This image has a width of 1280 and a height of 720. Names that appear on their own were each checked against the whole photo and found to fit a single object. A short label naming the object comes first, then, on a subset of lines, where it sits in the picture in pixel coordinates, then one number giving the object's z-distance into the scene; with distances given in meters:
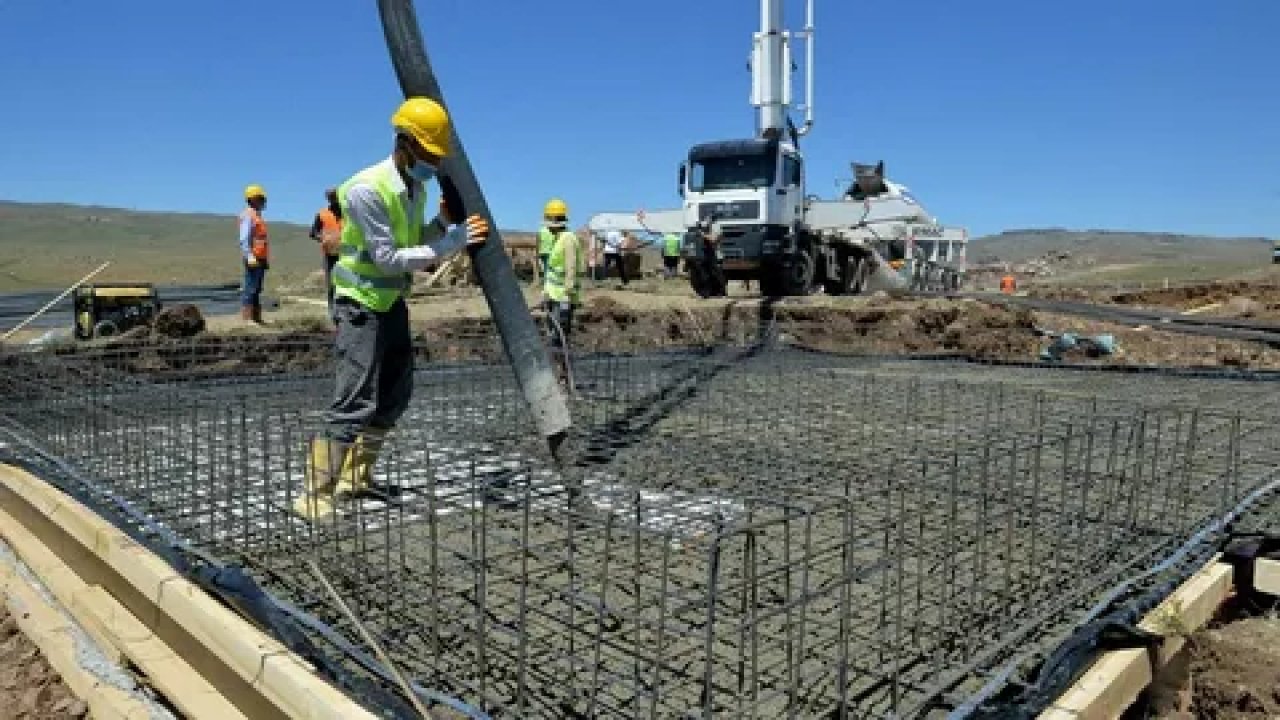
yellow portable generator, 8.38
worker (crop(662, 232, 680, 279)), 16.92
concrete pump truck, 13.88
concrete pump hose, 3.91
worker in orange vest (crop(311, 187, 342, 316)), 8.41
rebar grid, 2.28
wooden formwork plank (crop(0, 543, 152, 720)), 2.53
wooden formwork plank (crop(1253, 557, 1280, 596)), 3.18
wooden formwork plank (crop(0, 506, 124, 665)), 2.89
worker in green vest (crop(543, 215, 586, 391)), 7.40
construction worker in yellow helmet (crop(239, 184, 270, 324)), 8.89
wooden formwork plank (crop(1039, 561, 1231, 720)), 2.29
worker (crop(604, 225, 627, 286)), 19.36
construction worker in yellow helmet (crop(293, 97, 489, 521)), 3.52
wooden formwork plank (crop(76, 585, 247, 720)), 2.44
